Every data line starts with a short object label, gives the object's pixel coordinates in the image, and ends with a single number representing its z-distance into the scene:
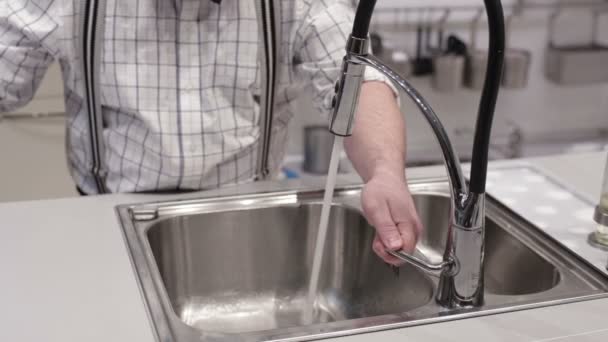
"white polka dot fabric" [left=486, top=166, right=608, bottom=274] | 0.94
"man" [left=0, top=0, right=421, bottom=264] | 1.07
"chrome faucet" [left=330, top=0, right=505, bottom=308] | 0.73
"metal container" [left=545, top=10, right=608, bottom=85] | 2.47
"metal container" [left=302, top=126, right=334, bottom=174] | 2.34
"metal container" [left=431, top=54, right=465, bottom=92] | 2.28
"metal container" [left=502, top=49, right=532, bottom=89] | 2.34
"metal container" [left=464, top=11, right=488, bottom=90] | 2.31
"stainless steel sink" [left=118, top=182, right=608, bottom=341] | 0.98
